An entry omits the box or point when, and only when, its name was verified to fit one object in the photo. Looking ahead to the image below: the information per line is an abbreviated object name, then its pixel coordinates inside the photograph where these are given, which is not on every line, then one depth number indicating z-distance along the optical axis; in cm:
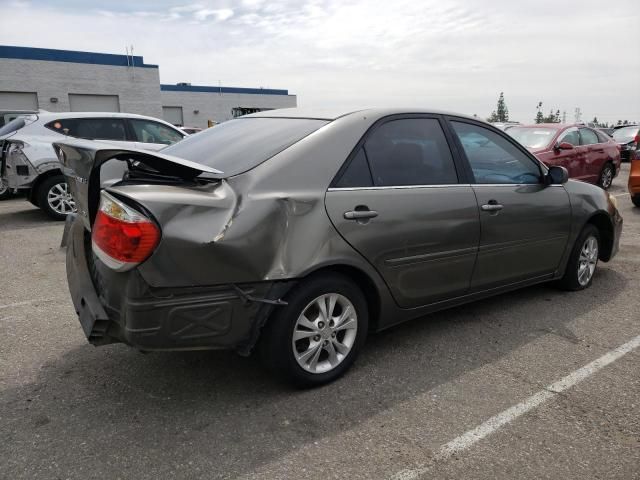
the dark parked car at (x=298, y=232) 258
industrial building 2866
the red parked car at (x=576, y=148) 970
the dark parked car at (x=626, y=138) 1870
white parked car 791
